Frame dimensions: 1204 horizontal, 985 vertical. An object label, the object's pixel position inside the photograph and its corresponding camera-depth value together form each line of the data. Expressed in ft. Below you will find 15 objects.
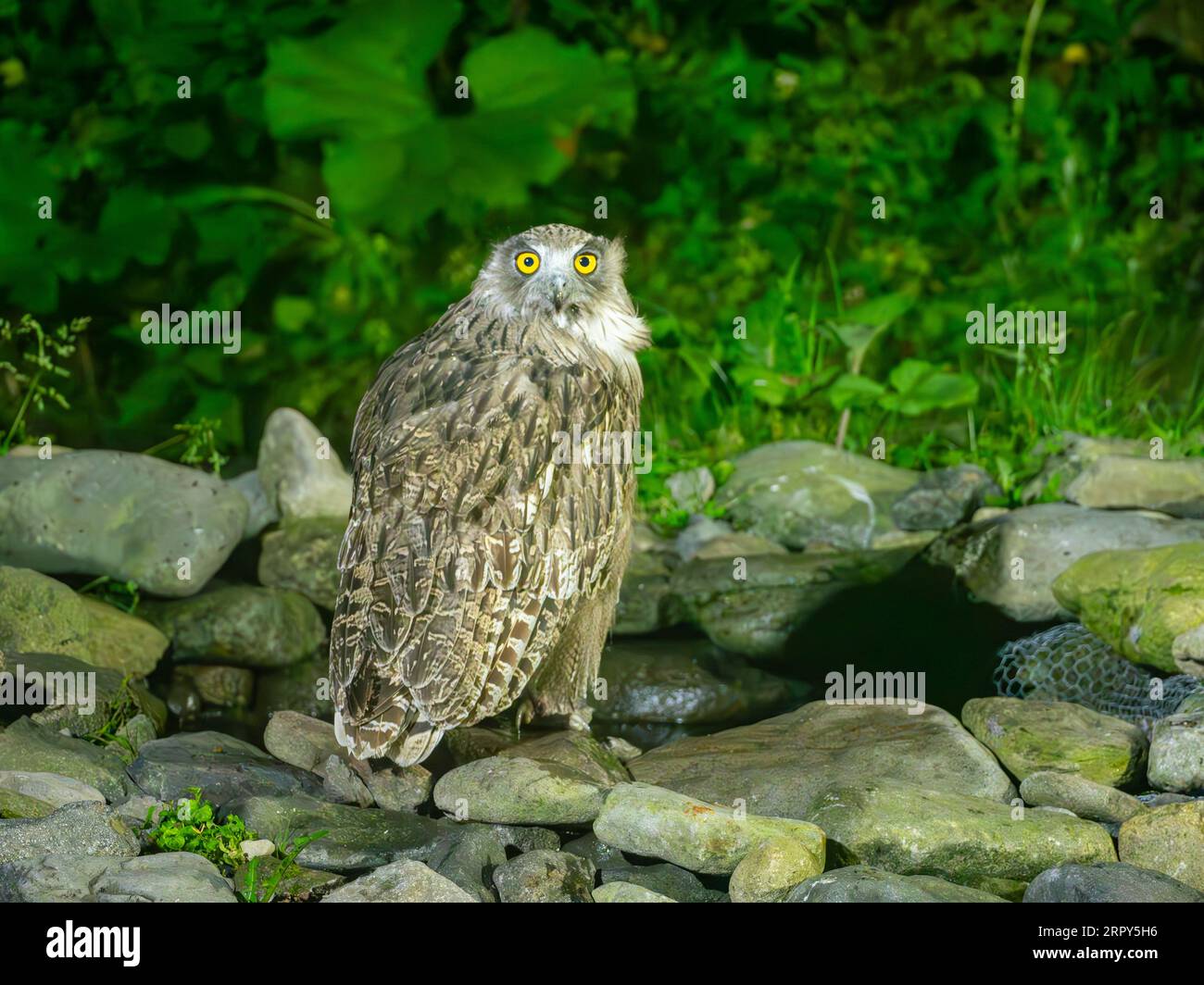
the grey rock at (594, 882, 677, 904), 9.70
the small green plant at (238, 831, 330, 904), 9.56
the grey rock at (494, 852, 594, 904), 9.75
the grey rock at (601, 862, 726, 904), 10.21
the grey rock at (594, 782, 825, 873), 10.23
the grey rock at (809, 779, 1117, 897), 10.41
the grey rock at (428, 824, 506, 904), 9.99
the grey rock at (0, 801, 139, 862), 9.67
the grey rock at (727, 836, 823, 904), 9.73
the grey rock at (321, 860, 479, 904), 9.41
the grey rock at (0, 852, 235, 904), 9.09
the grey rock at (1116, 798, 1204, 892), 10.15
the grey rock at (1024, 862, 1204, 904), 9.19
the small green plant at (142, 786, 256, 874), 10.15
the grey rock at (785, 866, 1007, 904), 9.05
